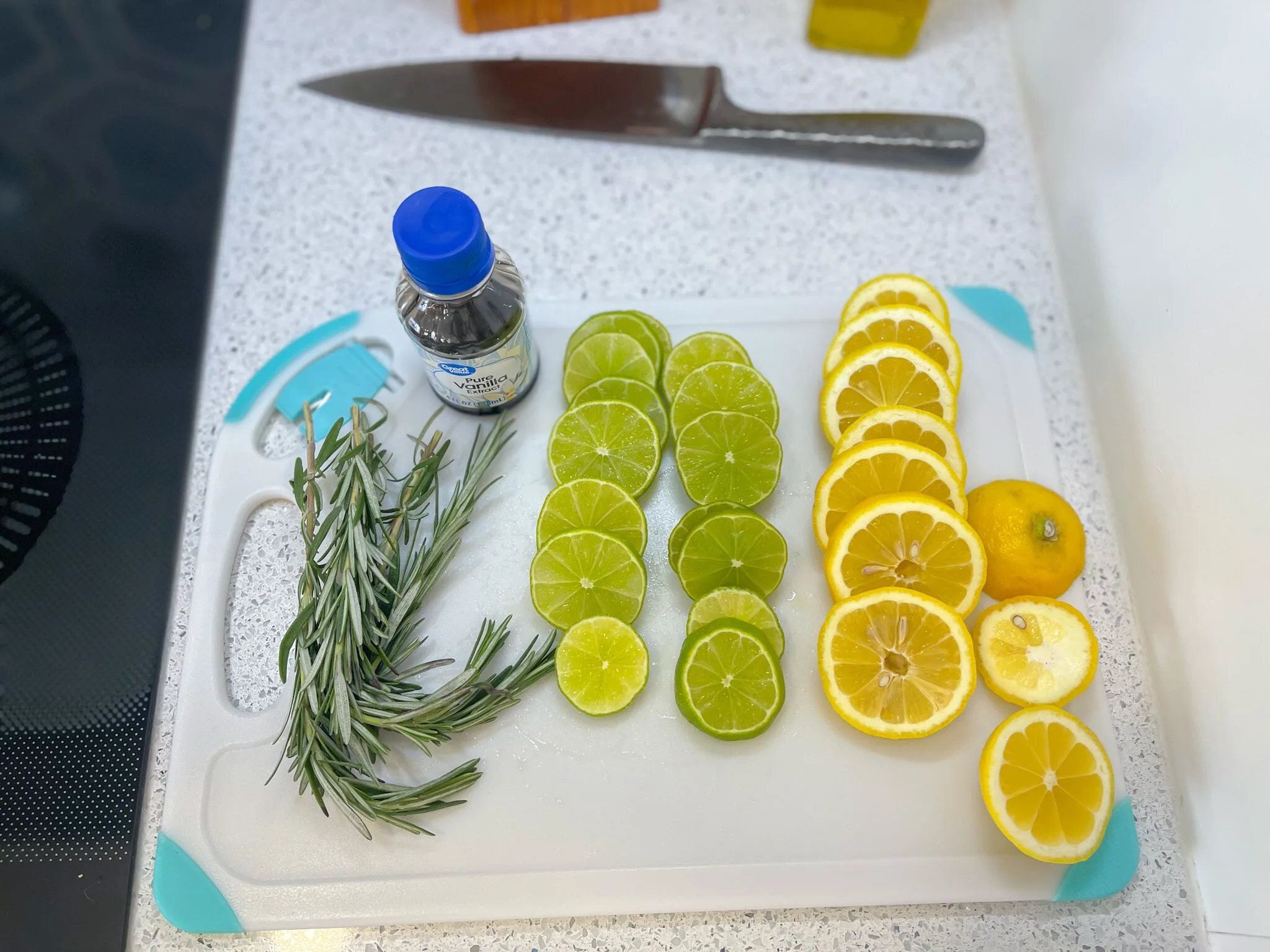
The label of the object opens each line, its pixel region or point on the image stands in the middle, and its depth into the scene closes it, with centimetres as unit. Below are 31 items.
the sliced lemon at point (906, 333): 37
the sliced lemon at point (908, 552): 34
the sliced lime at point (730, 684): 34
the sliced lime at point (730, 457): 36
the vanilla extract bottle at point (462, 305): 30
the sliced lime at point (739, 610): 35
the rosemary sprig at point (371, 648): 33
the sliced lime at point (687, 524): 36
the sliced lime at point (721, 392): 37
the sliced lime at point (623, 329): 39
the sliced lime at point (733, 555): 35
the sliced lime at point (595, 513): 36
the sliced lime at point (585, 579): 35
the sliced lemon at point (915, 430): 35
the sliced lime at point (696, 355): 38
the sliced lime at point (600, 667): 34
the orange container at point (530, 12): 48
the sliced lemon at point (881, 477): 35
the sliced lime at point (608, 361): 38
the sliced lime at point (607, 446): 37
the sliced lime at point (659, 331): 39
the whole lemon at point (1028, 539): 35
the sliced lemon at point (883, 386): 36
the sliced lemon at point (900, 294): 38
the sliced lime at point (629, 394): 38
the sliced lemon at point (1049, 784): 32
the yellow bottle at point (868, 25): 46
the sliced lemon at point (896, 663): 33
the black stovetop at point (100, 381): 36
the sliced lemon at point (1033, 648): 34
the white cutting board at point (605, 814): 34
